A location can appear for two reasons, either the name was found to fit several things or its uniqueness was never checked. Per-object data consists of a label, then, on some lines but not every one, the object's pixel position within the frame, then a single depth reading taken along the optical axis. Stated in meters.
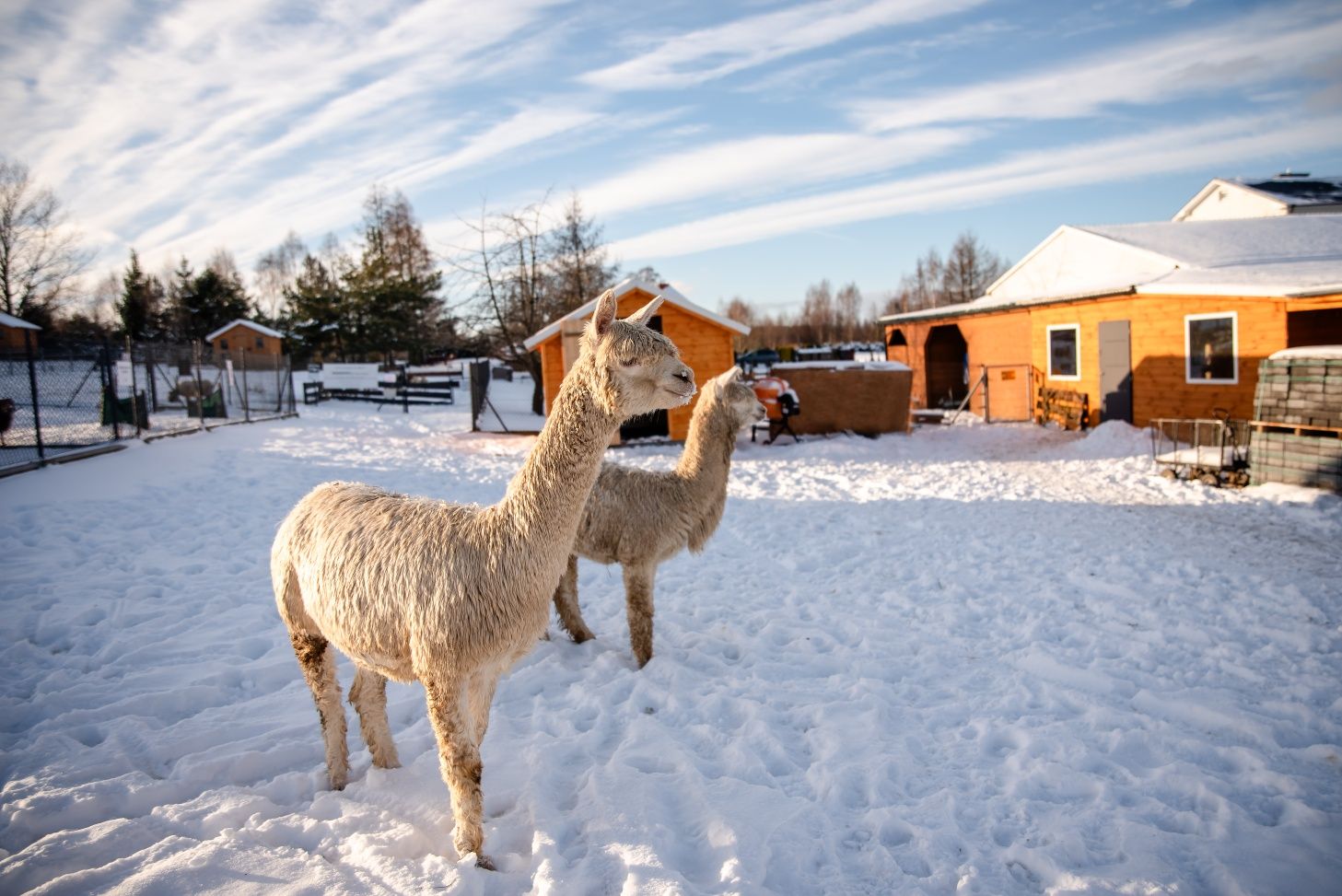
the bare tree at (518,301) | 24.80
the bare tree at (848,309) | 101.56
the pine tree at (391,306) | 39.75
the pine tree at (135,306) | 47.75
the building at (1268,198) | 22.69
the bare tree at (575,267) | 25.42
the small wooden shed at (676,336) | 16.72
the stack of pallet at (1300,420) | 9.36
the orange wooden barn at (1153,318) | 13.27
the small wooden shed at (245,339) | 44.69
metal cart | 10.56
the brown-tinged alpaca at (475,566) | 2.83
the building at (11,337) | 22.86
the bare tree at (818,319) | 88.99
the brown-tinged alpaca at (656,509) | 5.16
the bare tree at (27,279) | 33.28
